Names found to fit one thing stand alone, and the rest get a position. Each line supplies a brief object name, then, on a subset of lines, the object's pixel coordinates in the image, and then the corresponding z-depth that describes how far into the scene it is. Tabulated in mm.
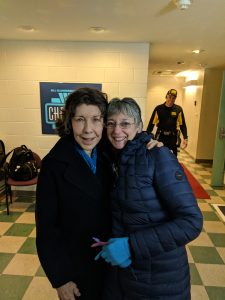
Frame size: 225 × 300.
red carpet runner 4088
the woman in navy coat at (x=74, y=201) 1076
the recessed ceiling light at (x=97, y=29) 2785
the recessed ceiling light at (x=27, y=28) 2783
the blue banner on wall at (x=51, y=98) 3617
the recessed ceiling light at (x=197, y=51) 3938
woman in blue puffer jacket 909
